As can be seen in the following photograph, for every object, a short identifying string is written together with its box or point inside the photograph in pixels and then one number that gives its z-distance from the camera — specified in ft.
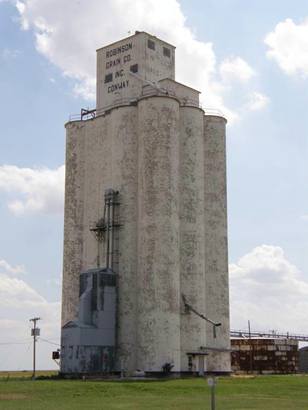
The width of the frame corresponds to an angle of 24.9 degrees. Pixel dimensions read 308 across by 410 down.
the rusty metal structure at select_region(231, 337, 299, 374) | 329.72
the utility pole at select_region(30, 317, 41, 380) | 253.44
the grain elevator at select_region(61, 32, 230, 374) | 209.15
